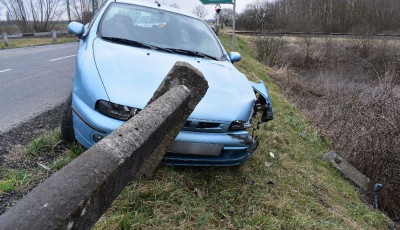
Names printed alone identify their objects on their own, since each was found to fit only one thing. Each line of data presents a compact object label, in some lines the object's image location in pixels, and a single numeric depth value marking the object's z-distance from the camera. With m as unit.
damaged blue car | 2.77
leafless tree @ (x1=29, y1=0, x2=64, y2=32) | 31.27
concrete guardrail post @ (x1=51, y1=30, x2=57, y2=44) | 20.73
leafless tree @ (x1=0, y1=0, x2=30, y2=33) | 30.17
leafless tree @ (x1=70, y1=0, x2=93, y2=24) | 33.66
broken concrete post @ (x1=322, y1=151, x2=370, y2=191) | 5.64
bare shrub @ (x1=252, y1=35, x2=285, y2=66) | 19.40
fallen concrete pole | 0.83
